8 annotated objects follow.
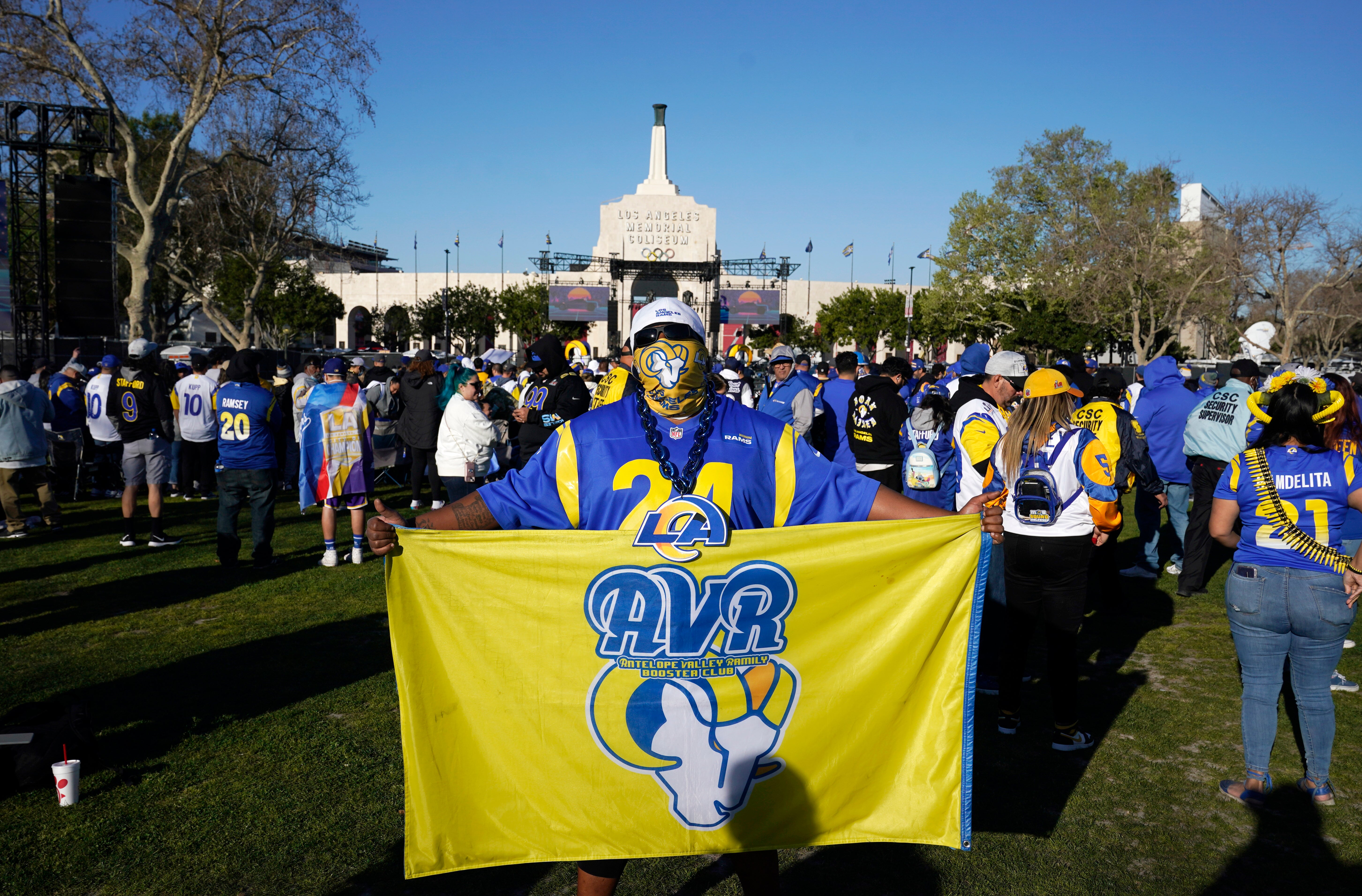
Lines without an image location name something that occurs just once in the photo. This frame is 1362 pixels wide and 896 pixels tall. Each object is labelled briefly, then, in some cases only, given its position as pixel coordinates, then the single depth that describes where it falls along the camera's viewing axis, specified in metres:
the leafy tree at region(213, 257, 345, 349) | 56.22
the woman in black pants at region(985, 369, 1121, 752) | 4.76
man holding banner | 2.88
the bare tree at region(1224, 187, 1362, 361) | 38.66
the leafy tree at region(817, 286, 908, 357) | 79.00
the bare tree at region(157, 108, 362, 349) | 32.00
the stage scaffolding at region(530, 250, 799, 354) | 77.38
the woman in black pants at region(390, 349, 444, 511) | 11.61
